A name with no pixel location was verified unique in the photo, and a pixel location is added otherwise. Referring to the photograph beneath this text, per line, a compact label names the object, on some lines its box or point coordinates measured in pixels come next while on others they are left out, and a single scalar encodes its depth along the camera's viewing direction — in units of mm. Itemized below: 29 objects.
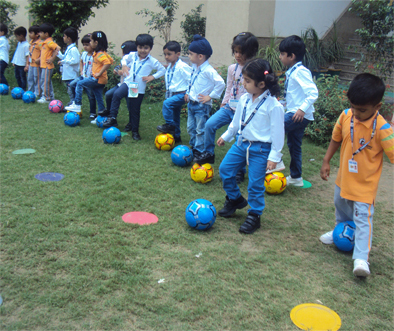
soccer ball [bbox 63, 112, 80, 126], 7426
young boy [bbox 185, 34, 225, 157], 5516
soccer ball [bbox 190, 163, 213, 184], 5051
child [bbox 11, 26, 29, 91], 10148
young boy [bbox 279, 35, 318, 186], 4723
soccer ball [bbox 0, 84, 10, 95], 10134
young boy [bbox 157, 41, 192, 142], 6336
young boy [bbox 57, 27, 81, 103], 8523
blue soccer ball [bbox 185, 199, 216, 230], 3715
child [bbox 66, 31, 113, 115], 7500
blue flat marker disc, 4773
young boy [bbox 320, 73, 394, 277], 3018
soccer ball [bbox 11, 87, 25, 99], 9602
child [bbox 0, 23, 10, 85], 10538
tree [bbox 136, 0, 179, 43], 11094
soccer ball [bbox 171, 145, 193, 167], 5613
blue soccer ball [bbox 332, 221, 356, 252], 3553
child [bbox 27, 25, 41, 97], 9445
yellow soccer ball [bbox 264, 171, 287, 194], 4910
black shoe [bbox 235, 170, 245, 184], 5344
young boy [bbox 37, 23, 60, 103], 9070
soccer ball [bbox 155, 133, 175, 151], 6301
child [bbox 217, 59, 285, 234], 3598
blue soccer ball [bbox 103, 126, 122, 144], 6457
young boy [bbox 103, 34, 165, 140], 6641
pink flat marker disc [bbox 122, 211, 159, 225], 3877
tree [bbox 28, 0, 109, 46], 11062
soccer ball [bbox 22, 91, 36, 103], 9234
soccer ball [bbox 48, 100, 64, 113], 8406
